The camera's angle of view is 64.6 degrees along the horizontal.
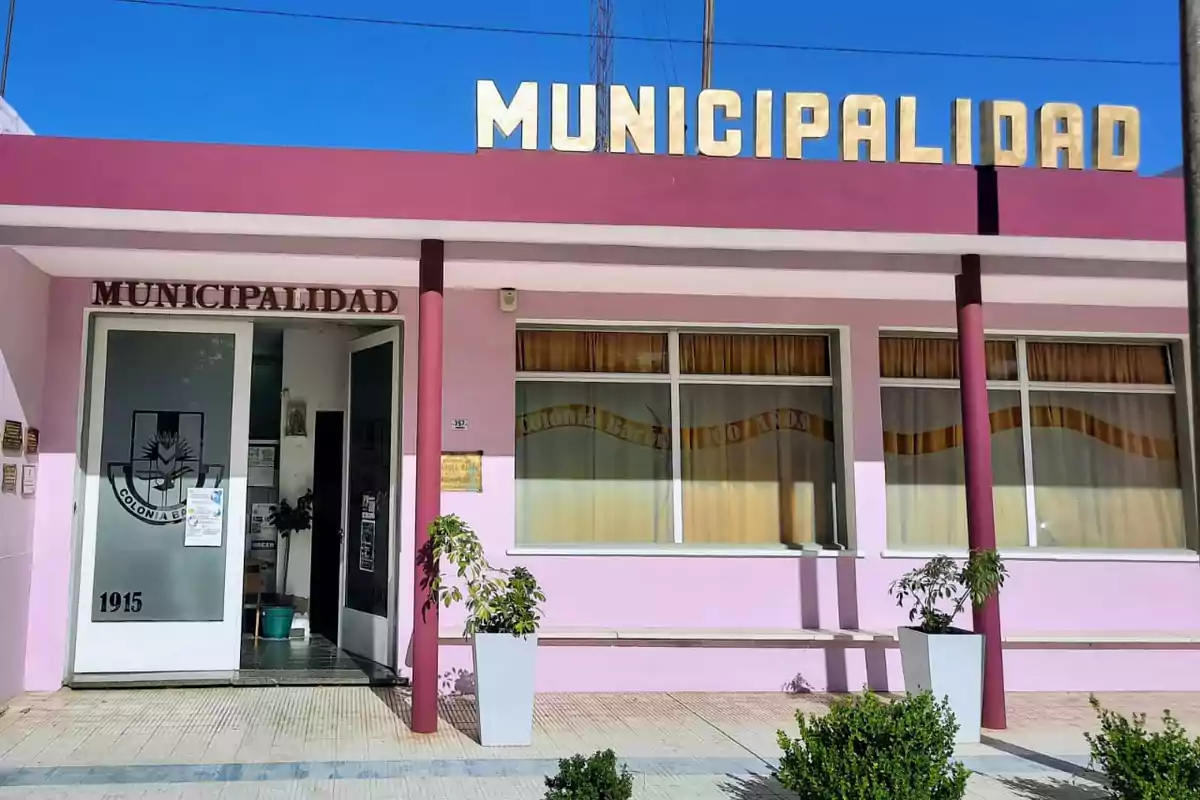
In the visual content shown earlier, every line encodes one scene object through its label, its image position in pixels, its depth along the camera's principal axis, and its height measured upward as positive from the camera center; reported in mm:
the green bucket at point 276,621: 8500 -1138
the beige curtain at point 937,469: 7609 +222
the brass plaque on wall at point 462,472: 7031 +168
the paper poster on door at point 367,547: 7430 -416
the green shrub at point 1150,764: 3938 -1139
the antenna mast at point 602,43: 17625 +8445
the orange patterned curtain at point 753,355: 7602 +1130
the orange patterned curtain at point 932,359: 7691 +1125
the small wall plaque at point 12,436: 6000 +362
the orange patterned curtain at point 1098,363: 7883 +1118
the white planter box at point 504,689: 5359 -1091
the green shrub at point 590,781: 3807 -1167
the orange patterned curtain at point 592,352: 7418 +1126
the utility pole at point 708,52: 14078 +6627
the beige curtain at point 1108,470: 7785 +227
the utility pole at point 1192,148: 3852 +1430
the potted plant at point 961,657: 5680 -961
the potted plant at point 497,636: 5363 -799
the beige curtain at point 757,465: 7504 +246
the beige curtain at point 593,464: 7367 +245
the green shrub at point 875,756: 3973 -1117
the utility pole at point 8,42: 7731 +3748
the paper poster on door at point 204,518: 6867 -176
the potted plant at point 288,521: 9133 -259
